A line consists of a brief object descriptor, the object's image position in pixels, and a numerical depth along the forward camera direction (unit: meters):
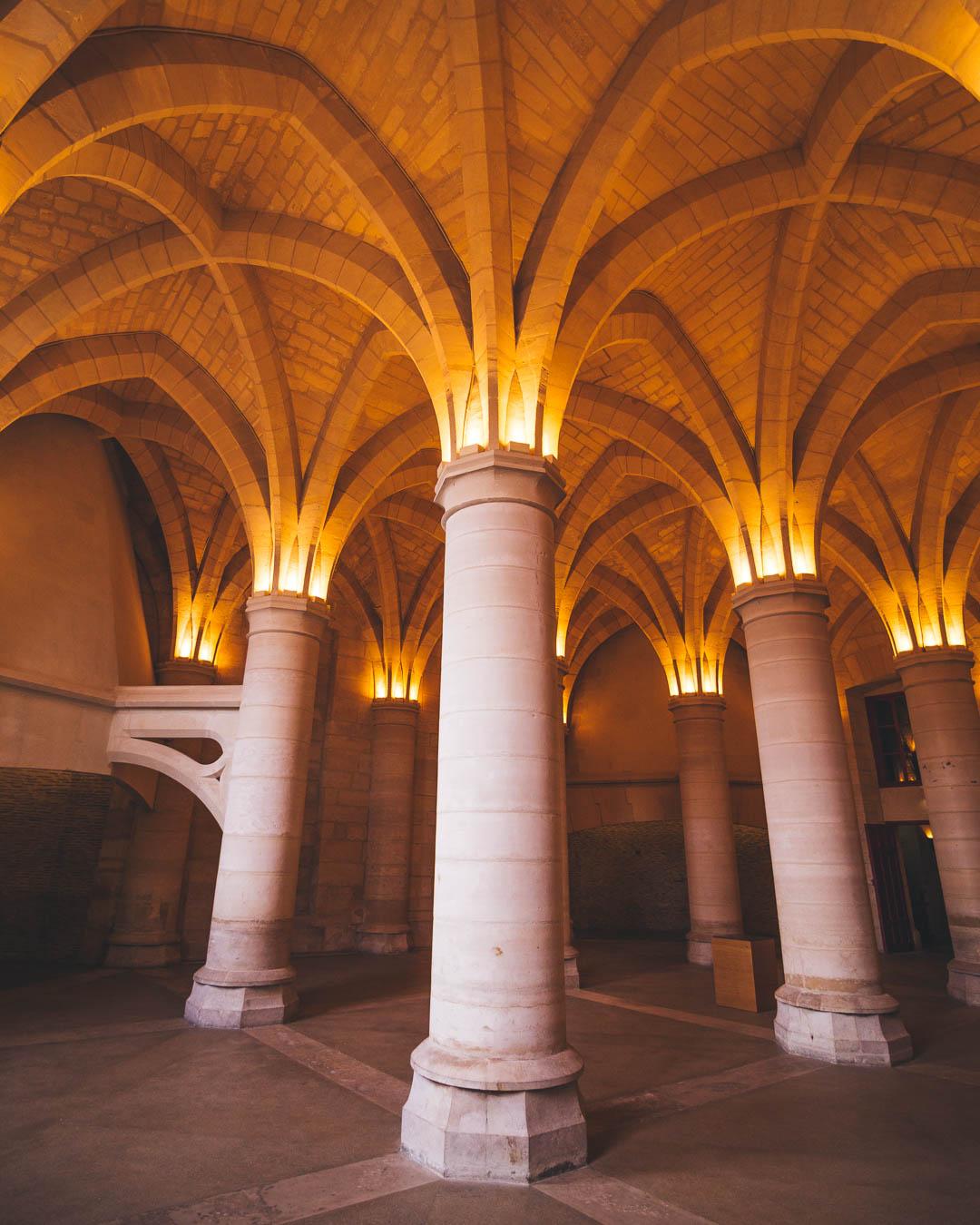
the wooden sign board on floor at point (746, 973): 9.30
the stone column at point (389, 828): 14.61
